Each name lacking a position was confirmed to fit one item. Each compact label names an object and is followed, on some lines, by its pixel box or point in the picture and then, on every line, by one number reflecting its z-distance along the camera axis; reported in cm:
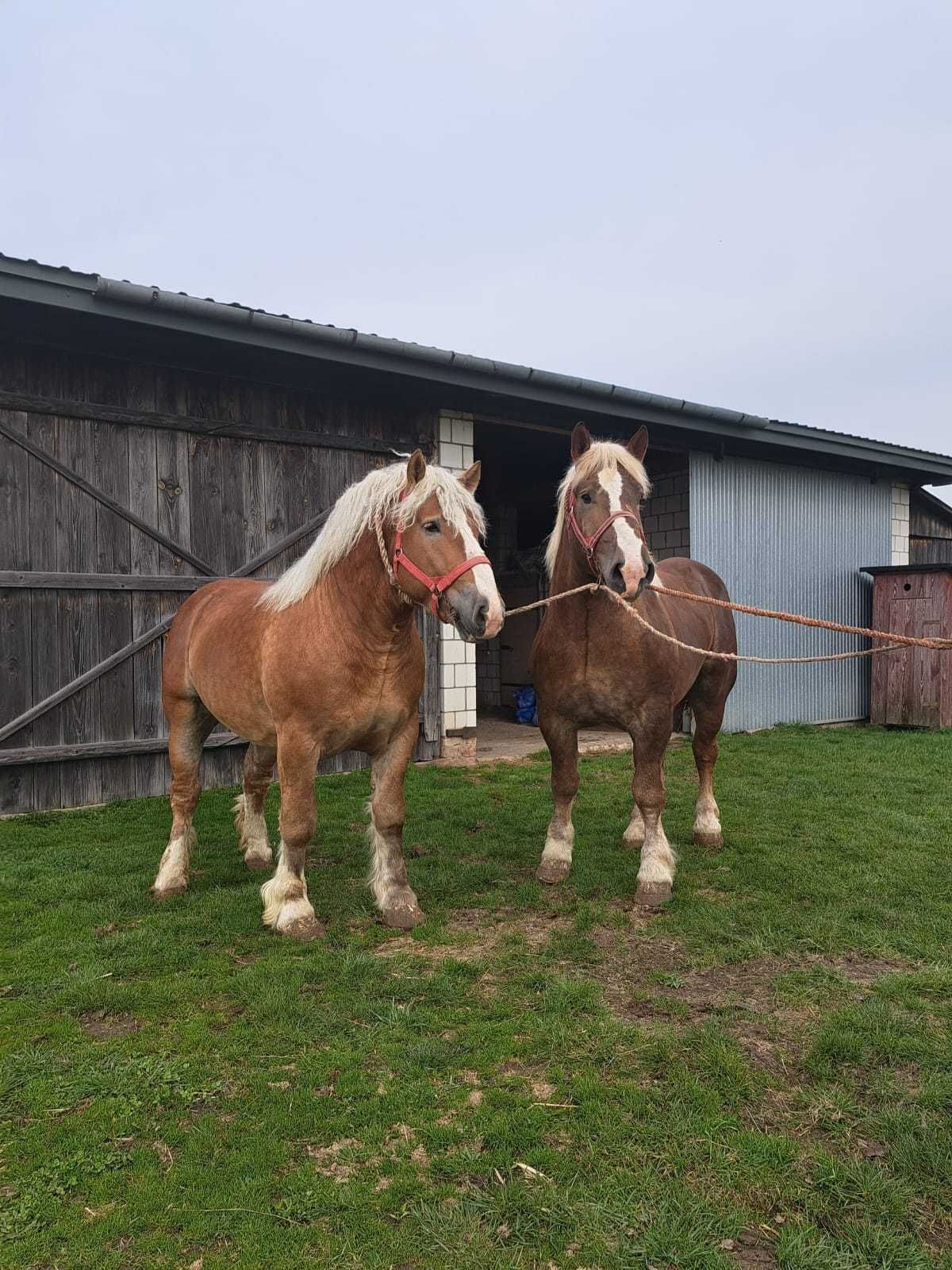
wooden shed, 986
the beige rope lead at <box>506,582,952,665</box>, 290
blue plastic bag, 1109
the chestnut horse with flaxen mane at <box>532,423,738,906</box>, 359
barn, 555
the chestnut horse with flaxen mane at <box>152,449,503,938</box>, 318
